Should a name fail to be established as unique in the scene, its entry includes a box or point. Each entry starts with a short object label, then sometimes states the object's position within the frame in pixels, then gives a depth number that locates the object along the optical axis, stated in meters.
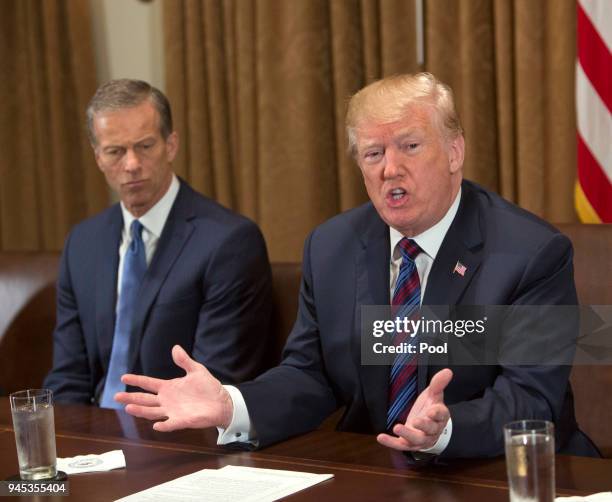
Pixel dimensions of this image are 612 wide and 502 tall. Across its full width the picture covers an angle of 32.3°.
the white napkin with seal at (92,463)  2.04
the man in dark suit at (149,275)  3.37
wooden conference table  1.82
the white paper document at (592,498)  1.69
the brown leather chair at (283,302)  3.46
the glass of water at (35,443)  1.97
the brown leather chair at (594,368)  2.85
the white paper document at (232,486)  1.83
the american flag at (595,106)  3.30
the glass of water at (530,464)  1.54
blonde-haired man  2.29
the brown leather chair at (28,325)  3.99
